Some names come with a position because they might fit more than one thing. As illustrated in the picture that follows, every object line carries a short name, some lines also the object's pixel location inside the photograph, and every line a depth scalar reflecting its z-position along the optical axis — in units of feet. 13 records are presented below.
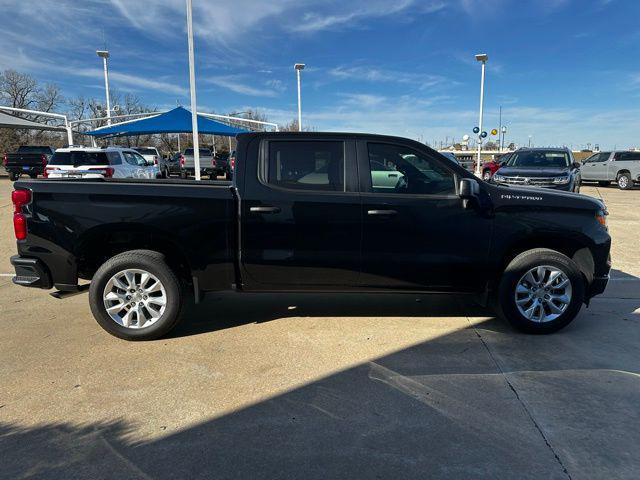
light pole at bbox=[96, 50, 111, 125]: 111.14
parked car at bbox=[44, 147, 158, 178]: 46.36
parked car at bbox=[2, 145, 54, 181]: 82.43
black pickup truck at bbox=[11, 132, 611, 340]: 14.12
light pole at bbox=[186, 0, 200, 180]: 43.37
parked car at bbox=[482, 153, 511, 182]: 73.64
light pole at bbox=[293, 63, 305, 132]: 101.95
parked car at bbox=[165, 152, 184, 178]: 108.58
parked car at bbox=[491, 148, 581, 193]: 42.73
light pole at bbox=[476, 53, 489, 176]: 93.30
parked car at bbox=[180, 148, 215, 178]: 87.45
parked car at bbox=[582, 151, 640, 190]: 75.87
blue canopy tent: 62.54
